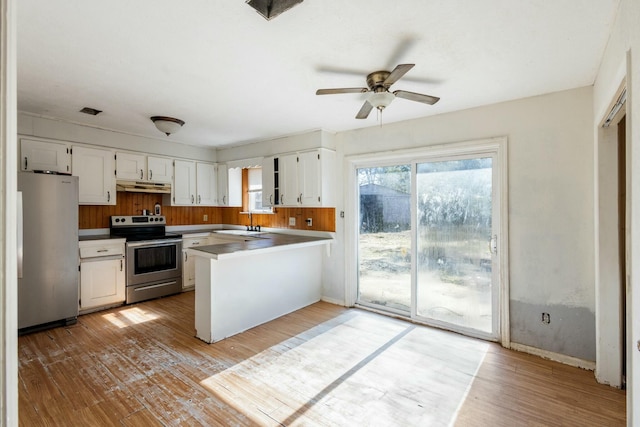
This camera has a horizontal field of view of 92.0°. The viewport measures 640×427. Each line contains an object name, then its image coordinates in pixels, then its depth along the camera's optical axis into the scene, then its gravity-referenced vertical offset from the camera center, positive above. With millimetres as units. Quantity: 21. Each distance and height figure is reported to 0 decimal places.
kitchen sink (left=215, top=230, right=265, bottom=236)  5083 -318
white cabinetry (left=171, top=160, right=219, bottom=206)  5211 +537
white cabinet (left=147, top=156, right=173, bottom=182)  4840 +732
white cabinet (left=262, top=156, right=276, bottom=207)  4828 +497
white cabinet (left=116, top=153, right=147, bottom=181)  4496 +727
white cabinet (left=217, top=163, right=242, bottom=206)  5617 +525
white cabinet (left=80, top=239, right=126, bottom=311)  3963 -774
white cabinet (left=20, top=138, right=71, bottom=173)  3670 +737
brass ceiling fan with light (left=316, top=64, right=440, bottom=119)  2340 +930
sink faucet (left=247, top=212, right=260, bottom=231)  5606 -220
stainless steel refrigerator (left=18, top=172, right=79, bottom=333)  3350 -412
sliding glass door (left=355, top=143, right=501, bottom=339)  3385 -337
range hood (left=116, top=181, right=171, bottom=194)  4559 +431
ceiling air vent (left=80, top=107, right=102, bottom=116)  3496 +1201
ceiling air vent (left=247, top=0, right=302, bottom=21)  1653 +1127
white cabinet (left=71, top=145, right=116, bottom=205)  4098 +560
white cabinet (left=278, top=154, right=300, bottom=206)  4555 +518
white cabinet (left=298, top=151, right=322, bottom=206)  4312 +493
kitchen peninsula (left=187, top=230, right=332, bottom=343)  3240 -817
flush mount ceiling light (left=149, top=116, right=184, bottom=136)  3711 +1103
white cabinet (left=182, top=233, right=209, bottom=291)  5020 -841
